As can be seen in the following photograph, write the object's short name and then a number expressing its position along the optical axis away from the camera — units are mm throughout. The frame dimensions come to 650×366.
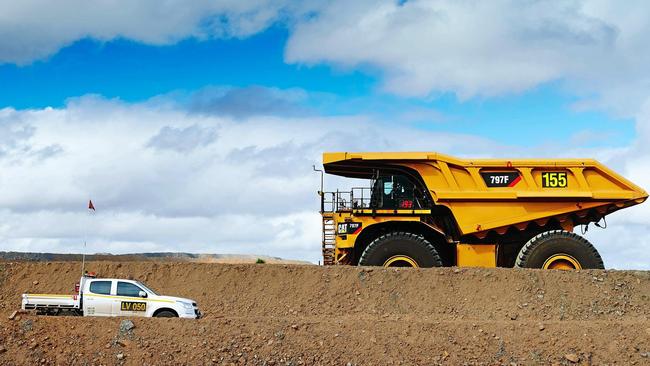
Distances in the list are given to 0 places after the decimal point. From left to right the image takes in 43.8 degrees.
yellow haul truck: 25422
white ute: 20844
